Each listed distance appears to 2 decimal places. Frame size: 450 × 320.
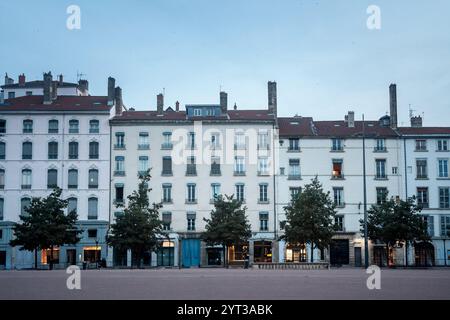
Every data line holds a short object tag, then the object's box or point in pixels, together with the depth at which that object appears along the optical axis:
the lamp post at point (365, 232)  54.53
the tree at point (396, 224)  61.72
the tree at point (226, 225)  62.94
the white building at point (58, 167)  68.75
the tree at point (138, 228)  60.12
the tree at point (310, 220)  58.94
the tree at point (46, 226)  60.44
